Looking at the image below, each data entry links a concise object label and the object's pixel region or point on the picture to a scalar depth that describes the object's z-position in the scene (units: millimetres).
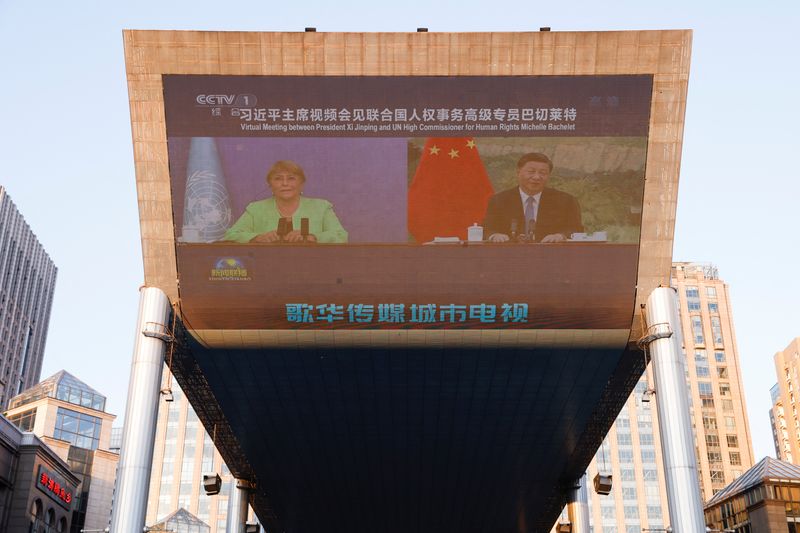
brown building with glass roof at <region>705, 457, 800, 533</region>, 60281
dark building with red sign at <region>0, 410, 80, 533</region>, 48906
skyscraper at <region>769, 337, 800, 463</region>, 160250
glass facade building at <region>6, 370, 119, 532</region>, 88000
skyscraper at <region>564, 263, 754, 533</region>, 138250
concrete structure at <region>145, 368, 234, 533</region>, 141500
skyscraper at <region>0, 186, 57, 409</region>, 138250
